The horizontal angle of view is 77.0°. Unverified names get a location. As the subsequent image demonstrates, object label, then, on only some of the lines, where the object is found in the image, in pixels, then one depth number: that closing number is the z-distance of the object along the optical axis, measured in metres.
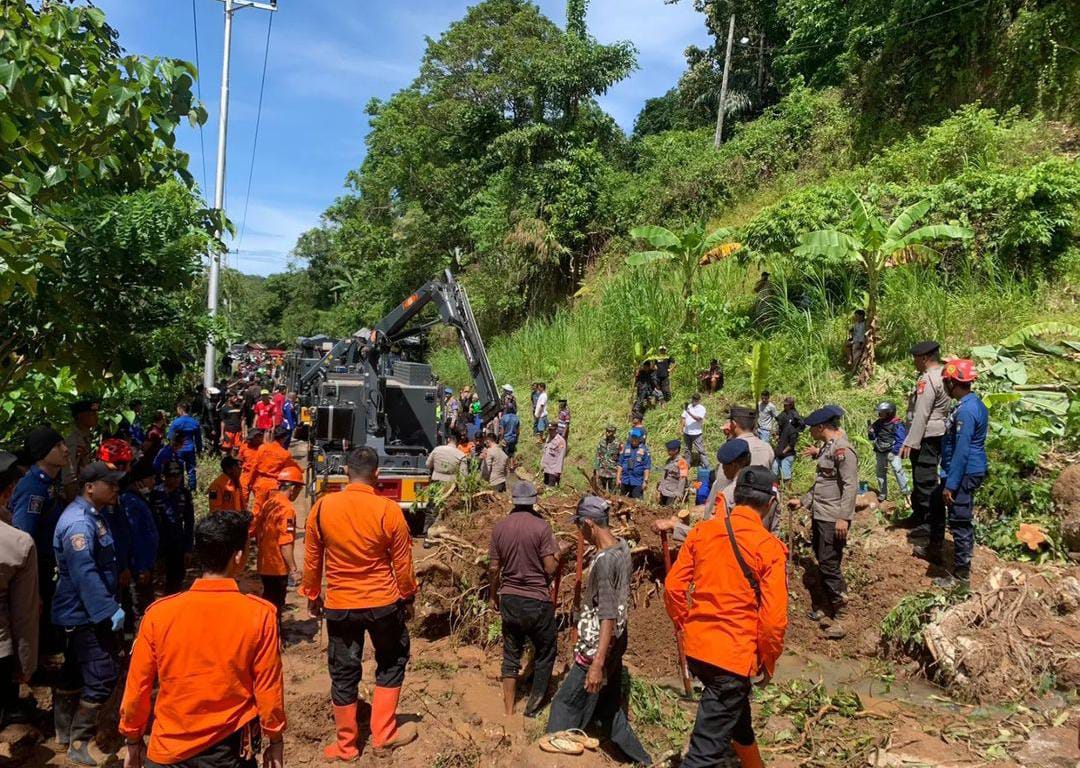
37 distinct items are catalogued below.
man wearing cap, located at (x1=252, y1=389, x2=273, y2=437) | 13.81
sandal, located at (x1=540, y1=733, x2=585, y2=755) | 4.02
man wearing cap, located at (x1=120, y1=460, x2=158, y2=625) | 5.11
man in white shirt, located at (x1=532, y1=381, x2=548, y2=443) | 15.00
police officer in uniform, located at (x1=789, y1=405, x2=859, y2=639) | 5.80
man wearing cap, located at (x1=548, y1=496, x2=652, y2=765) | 4.02
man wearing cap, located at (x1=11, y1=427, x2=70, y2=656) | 4.38
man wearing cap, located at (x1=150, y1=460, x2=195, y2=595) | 6.14
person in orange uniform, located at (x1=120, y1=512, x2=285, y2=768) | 2.55
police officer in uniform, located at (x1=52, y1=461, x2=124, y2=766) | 3.94
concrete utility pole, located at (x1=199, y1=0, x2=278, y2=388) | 15.42
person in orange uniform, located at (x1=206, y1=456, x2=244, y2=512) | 6.49
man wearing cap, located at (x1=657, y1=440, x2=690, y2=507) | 9.71
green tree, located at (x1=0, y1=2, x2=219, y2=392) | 2.99
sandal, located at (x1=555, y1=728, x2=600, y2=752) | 4.07
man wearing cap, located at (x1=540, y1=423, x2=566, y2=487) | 11.23
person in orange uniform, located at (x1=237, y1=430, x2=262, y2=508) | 6.75
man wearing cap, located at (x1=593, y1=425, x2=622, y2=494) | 10.52
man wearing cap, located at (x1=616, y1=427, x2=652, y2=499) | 10.13
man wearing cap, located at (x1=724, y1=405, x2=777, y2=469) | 5.25
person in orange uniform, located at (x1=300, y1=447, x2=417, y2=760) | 4.12
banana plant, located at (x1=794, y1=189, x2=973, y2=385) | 10.12
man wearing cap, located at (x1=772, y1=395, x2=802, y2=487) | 9.67
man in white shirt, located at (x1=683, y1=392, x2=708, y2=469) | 11.56
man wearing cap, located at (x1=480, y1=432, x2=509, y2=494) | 9.00
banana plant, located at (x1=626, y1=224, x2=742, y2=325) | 14.47
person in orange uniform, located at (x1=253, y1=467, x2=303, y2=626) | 5.59
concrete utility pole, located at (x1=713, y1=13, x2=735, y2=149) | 25.77
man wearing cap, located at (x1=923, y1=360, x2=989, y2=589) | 5.62
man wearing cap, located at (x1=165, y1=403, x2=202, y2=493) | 9.35
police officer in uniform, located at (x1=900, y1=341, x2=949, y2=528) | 6.37
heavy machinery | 9.30
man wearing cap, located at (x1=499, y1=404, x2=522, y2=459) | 13.51
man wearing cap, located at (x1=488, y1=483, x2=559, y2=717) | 4.73
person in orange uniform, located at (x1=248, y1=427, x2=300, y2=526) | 6.65
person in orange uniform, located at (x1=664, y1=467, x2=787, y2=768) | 3.38
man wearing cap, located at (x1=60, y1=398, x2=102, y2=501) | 5.73
